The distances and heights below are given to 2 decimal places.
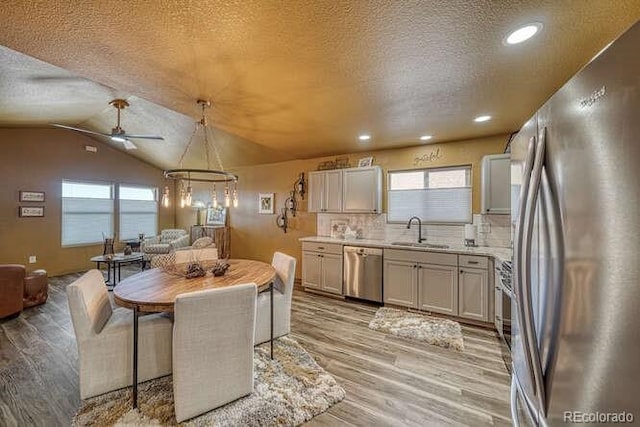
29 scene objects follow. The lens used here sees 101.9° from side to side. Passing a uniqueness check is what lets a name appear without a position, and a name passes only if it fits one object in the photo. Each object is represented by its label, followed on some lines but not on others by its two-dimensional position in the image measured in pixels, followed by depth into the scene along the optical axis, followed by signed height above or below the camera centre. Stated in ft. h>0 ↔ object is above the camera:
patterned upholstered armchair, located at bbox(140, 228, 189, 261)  19.27 -2.22
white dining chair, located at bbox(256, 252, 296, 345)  8.71 -3.14
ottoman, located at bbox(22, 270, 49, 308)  11.75 -3.45
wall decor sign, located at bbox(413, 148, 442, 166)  13.07 +2.94
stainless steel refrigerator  1.85 -0.31
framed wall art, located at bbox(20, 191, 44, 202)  16.61 +1.22
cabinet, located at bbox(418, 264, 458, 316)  10.73 -3.14
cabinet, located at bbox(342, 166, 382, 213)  13.75 +1.36
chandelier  7.76 +0.76
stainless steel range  8.00 -3.06
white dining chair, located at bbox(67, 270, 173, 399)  6.00 -3.12
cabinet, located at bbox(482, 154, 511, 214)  10.53 +1.28
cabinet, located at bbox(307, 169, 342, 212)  14.75 +1.39
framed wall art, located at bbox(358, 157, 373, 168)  14.60 +2.99
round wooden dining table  5.73 -1.87
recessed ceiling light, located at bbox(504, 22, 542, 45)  4.92 +3.58
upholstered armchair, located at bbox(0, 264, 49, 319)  10.39 -3.22
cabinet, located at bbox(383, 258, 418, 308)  11.63 -3.14
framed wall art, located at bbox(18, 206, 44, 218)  16.56 +0.24
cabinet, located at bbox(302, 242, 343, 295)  13.75 -2.88
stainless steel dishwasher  12.56 -2.89
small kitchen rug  9.26 -4.43
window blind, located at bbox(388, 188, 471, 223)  12.44 +0.51
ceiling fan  12.47 +4.00
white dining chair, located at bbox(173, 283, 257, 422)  5.42 -2.91
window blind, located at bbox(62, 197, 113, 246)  18.83 -0.40
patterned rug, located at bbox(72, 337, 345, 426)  5.71 -4.50
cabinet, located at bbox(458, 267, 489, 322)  10.14 -3.17
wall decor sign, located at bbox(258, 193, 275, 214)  19.15 +0.87
